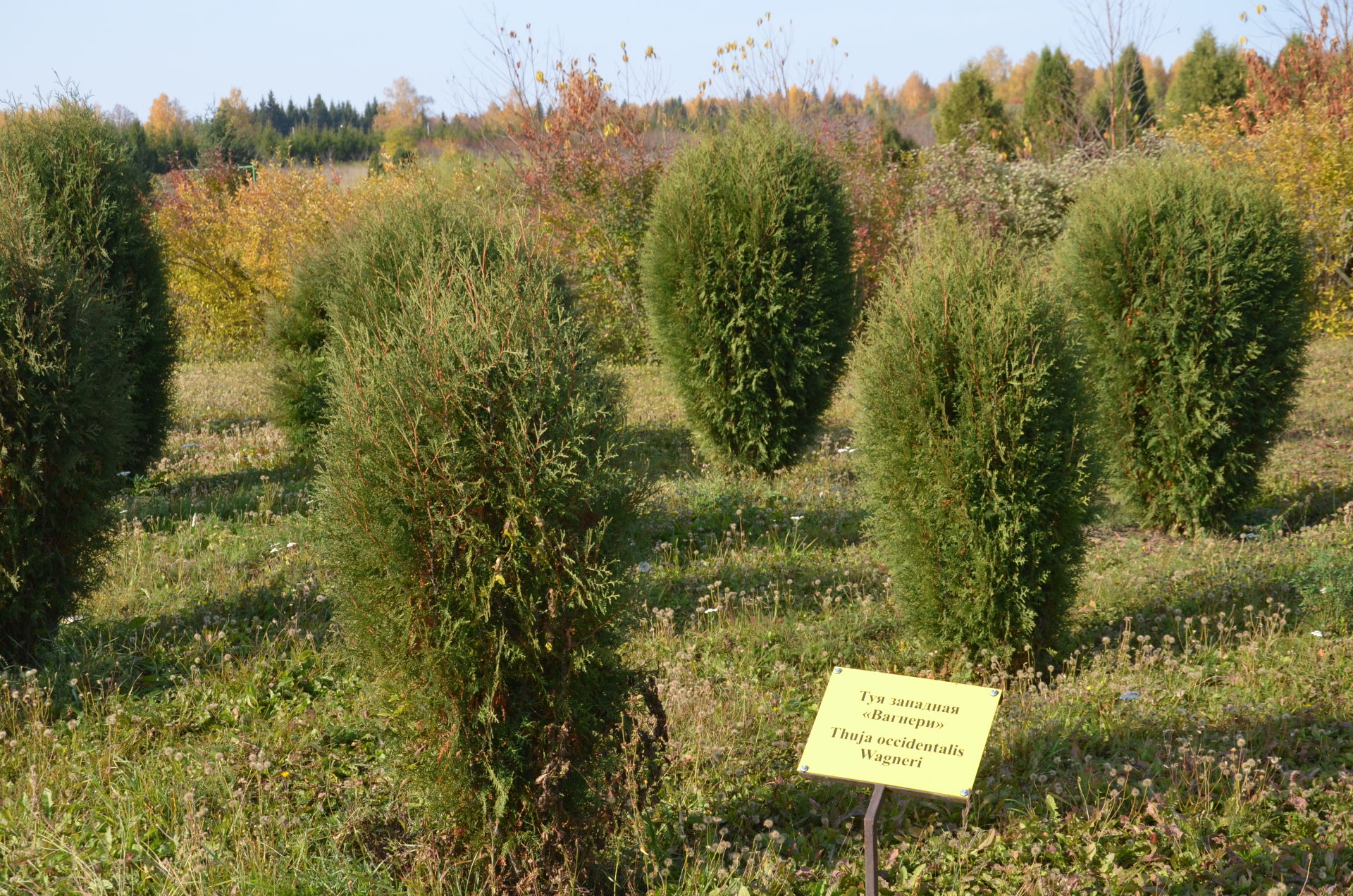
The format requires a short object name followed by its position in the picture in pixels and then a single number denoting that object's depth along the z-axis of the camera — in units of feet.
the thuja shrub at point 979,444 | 15.56
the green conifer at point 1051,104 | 91.81
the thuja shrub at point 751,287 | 28.17
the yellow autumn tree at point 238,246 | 57.26
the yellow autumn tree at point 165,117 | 193.33
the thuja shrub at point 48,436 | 15.29
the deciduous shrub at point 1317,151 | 39.91
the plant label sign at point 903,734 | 9.14
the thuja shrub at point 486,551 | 9.22
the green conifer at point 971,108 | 101.50
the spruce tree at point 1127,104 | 82.38
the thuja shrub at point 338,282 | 25.44
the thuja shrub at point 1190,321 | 23.80
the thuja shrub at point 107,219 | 27.17
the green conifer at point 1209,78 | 88.58
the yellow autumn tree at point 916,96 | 272.92
